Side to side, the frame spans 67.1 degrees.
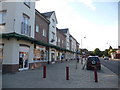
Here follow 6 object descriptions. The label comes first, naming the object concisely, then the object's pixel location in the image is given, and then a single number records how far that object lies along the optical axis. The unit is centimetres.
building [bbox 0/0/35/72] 873
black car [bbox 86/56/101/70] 1102
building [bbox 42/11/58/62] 1692
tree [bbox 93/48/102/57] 7236
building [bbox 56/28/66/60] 2172
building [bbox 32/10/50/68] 1274
